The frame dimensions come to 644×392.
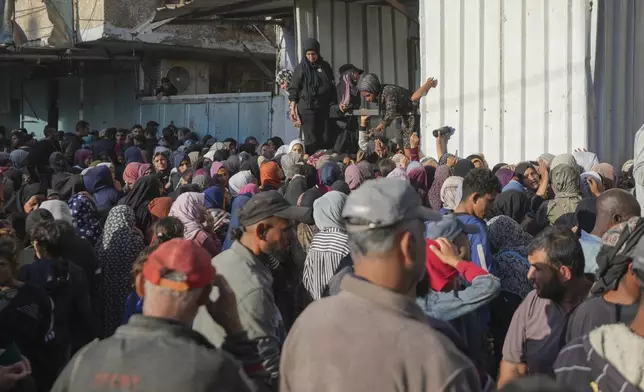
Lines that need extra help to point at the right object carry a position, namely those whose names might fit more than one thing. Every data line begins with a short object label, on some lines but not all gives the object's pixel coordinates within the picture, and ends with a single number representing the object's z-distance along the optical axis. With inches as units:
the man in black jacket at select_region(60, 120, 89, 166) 516.1
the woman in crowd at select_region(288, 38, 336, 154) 446.9
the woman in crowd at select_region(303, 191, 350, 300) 183.2
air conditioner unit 823.1
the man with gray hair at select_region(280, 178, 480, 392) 79.3
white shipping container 339.9
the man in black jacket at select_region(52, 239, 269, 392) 86.4
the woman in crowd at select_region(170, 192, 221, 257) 214.2
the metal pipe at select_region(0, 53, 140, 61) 768.3
